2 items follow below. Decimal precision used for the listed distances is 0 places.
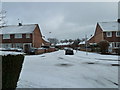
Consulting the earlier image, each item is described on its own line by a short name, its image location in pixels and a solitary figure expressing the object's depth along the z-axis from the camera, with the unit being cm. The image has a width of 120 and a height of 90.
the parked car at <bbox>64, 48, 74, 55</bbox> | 3556
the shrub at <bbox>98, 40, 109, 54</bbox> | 3045
